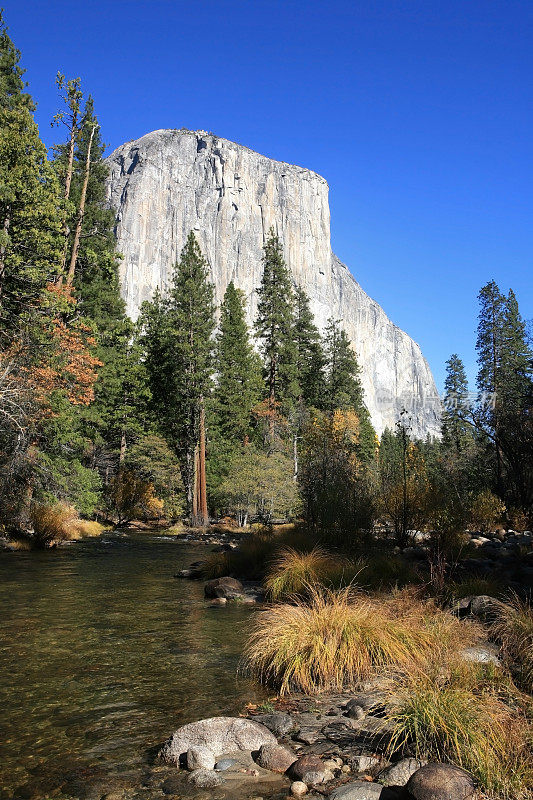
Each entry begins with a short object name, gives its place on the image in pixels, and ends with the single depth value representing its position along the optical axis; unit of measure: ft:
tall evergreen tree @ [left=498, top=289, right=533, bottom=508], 59.62
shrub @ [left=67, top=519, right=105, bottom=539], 67.37
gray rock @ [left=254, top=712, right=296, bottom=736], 15.12
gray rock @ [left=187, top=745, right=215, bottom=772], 13.20
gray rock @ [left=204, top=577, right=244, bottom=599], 34.58
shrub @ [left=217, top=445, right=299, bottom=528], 96.12
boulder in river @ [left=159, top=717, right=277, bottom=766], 13.69
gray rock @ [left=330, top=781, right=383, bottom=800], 11.30
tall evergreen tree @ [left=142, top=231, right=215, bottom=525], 110.73
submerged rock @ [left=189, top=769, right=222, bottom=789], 12.39
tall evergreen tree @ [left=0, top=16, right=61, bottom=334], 51.75
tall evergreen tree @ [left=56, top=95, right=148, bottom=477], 79.30
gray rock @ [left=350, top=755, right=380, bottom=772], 12.85
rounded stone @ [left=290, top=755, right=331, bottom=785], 12.44
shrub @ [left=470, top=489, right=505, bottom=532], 69.82
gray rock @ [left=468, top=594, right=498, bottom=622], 22.89
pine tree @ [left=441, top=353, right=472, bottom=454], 161.13
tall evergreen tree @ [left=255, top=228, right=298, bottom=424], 135.03
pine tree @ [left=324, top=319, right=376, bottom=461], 151.53
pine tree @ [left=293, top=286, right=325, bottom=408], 155.74
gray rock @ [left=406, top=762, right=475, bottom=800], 10.21
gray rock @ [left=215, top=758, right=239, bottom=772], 13.21
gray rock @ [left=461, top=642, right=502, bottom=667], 17.31
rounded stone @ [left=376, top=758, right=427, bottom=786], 11.72
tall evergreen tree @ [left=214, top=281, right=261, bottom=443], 127.54
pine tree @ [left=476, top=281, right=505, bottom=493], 127.03
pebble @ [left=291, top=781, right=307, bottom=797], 11.95
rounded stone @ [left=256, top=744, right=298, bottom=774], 13.17
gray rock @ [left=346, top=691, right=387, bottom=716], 15.65
